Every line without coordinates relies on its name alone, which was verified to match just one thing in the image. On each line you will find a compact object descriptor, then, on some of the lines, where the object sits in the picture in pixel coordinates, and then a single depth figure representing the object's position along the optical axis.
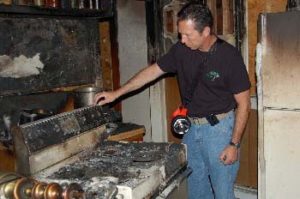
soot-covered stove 1.77
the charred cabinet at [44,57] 2.96
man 2.44
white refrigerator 2.54
